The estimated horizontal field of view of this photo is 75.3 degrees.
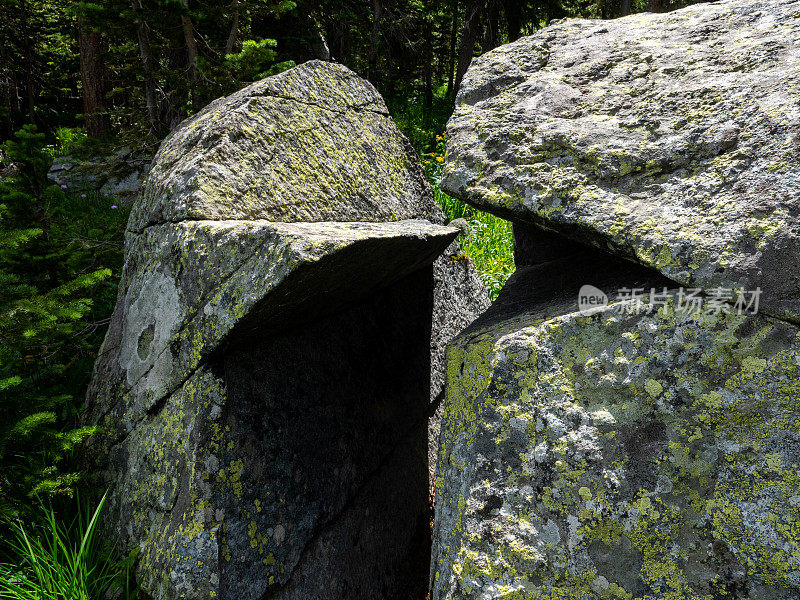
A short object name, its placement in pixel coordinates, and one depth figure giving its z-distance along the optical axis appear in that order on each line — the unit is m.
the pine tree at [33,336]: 2.74
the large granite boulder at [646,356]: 1.80
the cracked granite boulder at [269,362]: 2.38
